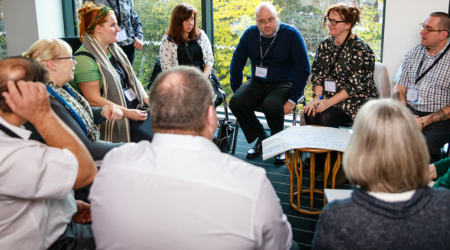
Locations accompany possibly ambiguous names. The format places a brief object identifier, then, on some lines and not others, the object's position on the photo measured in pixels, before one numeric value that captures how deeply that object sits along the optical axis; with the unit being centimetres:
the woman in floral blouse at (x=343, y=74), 326
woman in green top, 277
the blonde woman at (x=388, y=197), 105
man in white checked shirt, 292
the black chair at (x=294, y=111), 357
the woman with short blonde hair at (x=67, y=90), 210
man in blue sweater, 359
